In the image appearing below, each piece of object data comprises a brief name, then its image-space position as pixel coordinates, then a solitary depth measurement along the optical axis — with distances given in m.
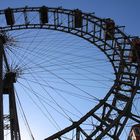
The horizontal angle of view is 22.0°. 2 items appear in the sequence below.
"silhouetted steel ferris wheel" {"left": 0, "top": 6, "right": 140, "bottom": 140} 24.25
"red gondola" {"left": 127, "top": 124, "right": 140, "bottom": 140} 45.78
